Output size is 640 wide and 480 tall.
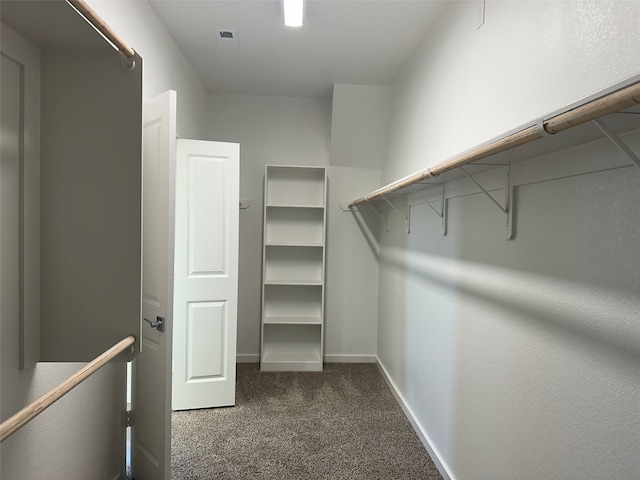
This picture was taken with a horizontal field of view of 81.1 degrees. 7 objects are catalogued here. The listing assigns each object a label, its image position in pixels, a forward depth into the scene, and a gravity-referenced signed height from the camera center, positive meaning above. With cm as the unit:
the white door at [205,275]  276 -34
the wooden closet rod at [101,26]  77 +45
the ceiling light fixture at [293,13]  211 +129
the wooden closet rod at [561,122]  64 +25
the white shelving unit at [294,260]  385 -30
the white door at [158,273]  177 -22
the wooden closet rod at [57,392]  61 -32
